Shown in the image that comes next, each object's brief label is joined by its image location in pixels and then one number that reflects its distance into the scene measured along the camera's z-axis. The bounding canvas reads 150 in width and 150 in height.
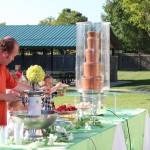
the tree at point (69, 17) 97.47
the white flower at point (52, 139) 4.14
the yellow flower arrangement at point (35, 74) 4.54
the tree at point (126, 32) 55.53
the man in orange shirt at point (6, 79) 4.32
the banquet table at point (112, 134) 4.16
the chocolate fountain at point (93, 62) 6.91
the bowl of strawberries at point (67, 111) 5.57
